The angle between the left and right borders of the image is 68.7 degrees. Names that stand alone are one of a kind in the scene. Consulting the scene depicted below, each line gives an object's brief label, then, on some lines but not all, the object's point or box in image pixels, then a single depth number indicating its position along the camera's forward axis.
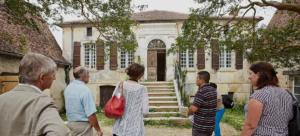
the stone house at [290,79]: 9.73
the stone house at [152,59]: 12.92
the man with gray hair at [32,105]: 1.19
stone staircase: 8.51
